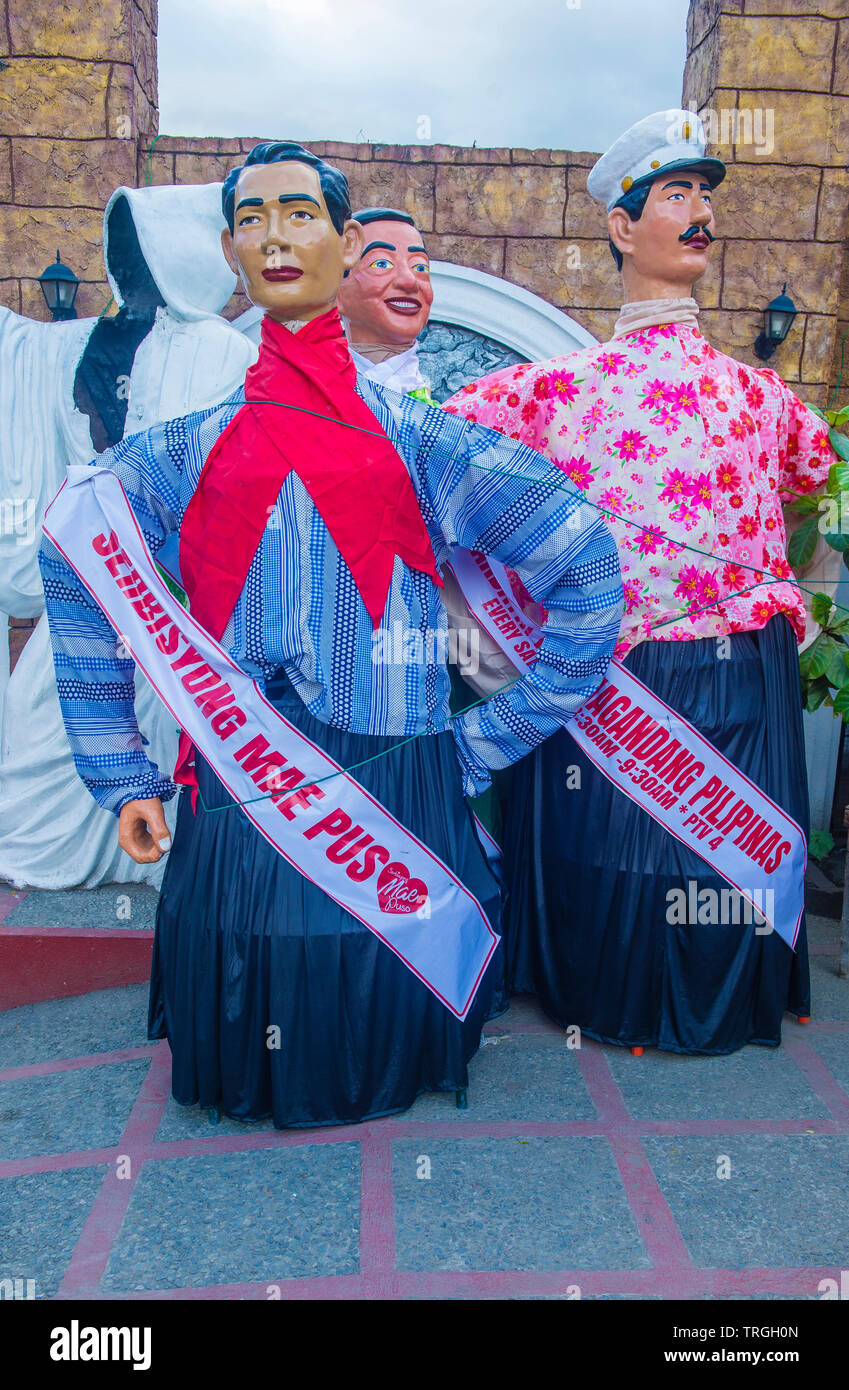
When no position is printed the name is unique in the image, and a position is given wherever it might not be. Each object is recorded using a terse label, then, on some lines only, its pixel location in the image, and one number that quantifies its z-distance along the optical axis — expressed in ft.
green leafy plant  8.68
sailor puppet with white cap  7.85
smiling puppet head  8.81
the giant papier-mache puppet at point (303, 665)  6.71
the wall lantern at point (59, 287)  11.85
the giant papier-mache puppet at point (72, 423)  11.01
